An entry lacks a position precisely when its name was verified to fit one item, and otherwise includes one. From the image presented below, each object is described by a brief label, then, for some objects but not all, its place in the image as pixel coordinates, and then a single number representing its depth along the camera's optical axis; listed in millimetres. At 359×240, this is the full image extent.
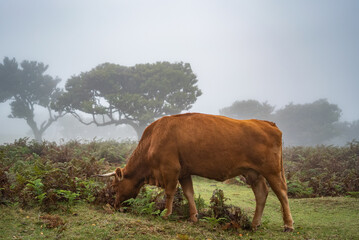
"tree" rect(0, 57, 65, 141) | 56662
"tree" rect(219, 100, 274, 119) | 74125
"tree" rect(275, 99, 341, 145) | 66438
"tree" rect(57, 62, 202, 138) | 46125
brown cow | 5426
